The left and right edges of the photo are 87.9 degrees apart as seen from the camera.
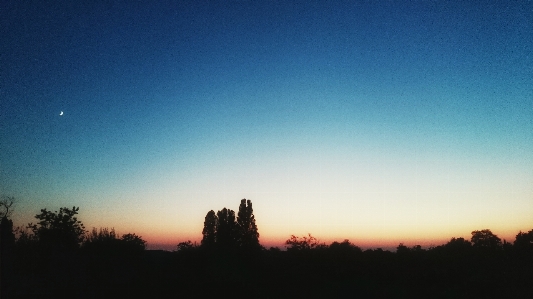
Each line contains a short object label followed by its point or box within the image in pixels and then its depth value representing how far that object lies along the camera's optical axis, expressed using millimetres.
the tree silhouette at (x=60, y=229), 30625
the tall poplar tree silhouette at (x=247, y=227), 51500
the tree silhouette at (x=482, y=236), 92575
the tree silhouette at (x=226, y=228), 53125
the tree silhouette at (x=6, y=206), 36912
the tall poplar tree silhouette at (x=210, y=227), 58500
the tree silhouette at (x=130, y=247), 21297
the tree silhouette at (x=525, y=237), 30092
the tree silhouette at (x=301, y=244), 43634
